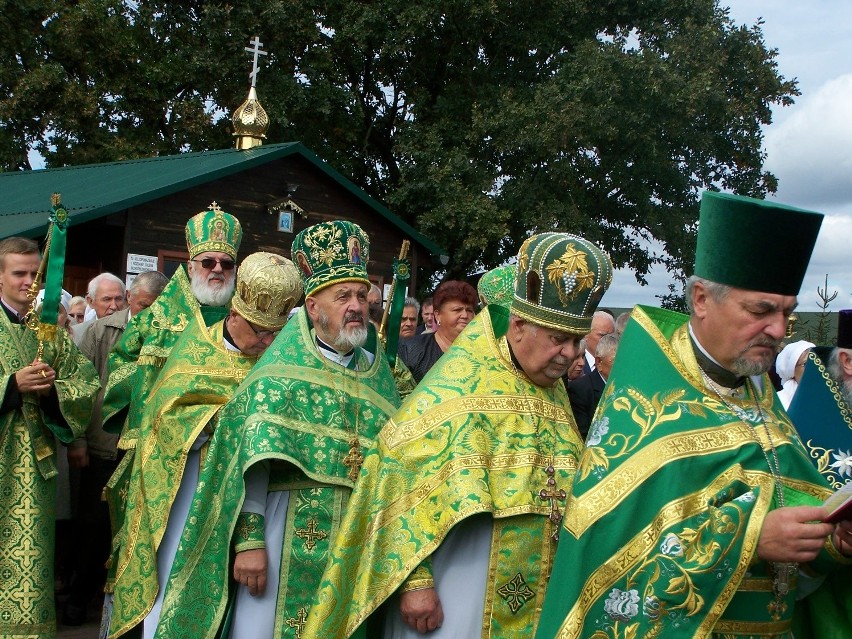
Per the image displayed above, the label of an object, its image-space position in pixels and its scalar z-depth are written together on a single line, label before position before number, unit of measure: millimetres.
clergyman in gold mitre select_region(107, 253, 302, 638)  5699
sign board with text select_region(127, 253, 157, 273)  15383
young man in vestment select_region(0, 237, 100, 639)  6031
